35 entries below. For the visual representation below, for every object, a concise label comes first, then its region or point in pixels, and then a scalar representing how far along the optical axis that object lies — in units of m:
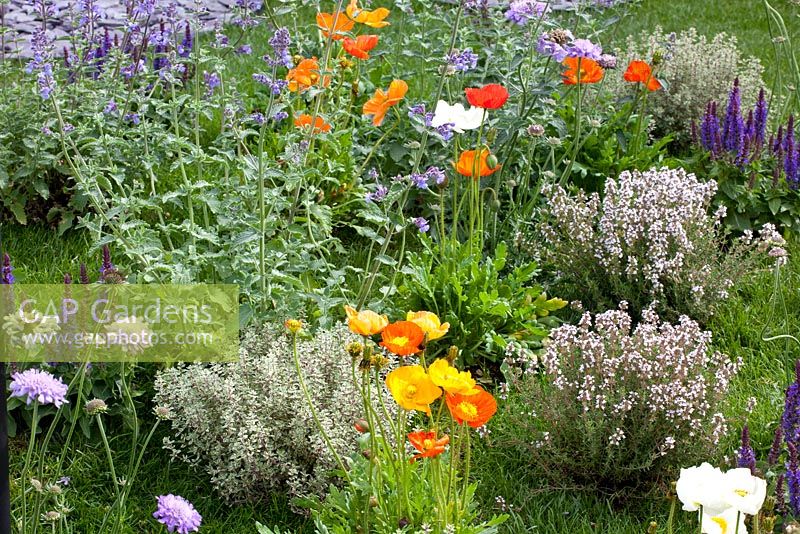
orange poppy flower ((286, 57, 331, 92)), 3.23
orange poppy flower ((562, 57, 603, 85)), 3.53
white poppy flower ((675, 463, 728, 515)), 1.69
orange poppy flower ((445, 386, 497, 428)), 1.93
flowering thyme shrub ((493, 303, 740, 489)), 2.68
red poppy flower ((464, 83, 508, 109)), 3.06
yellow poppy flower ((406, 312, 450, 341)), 2.11
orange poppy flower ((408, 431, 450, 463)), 1.93
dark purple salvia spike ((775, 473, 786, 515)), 2.39
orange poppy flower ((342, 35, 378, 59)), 3.41
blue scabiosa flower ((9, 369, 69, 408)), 1.90
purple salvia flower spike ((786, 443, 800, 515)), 2.26
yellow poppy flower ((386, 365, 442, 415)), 1.92
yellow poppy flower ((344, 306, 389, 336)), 2.05
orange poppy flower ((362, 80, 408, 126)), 2.98
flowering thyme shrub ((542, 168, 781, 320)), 3.40
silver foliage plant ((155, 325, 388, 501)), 2.65
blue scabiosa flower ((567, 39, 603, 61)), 3.40
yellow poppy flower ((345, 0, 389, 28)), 3.34
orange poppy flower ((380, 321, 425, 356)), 2.05
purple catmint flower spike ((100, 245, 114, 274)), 2.68
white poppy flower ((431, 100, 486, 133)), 3.09
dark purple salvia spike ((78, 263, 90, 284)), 2.78
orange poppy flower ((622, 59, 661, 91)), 3.79
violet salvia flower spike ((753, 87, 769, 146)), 4.11
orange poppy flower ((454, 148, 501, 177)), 3.19
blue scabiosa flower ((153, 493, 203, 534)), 1.93
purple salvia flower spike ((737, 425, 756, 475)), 2.34
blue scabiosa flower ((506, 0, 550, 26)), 3.72
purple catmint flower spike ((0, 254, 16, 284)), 2.59
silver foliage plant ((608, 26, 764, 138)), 4.78
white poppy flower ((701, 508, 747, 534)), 1.73
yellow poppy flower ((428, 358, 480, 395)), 1.89
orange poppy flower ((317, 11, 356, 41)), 3.10
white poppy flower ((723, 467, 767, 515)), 1.68
